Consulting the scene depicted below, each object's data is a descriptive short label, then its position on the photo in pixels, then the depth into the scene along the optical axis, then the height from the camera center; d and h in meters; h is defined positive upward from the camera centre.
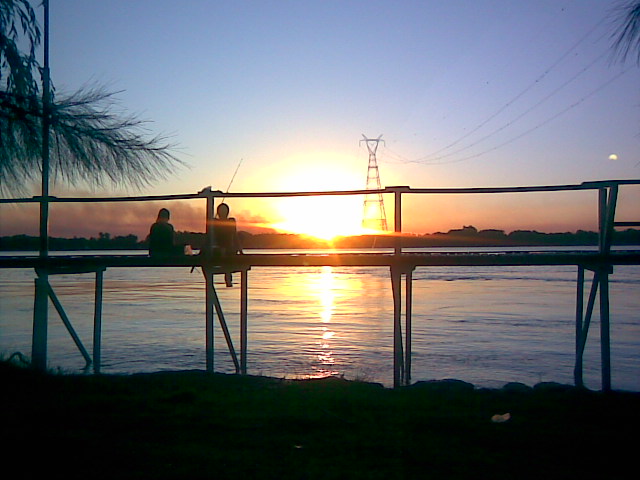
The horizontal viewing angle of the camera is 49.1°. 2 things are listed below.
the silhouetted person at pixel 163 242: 10.27 +0.34
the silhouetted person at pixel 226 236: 10.17 +0.43
